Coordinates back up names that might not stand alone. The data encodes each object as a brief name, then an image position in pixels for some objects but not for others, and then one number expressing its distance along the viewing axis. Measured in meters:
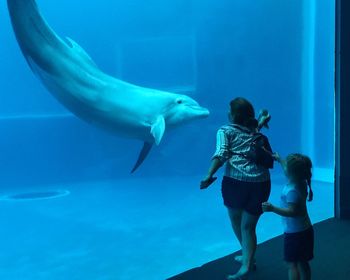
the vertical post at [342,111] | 4.86
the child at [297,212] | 2.56
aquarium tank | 4.76
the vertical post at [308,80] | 10.09
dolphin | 5.40
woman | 2.96
